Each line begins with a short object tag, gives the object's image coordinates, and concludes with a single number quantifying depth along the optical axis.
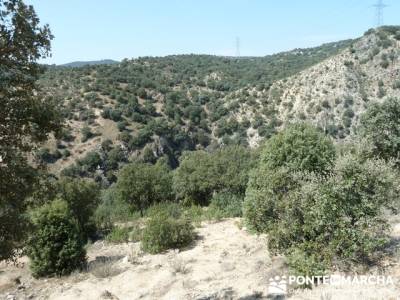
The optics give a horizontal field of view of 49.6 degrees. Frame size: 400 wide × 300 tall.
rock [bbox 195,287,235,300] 10.74
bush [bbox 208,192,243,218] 23.48
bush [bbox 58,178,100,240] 22.91
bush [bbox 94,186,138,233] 24.29
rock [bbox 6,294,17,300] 13.96
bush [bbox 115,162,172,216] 28.52
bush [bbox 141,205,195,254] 17.27
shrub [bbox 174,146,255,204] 28.05
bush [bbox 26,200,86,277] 15.80
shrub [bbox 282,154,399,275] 10.23
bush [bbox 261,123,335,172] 15.56
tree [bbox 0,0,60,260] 8.05
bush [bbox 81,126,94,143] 55.69
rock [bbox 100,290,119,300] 12.39
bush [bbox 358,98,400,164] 20.89
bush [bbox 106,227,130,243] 20.39
